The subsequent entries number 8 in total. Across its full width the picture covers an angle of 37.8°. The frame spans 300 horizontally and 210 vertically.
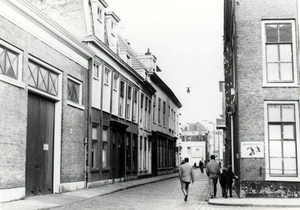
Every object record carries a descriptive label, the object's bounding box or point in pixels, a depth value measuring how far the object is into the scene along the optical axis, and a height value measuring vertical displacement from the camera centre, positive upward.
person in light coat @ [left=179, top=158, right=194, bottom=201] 16.53 -1.22
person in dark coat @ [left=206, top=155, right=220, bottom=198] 17.02 -1.13
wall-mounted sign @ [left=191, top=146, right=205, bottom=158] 96.88 -2.05
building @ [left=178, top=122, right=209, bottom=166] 96.88 -0.53
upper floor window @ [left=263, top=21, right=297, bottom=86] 16.84 +3.47
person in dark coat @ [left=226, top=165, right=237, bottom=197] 17.02 -1.34
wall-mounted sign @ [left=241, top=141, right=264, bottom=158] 16.53 -0.27
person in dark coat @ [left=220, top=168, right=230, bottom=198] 17.00 -1.48
